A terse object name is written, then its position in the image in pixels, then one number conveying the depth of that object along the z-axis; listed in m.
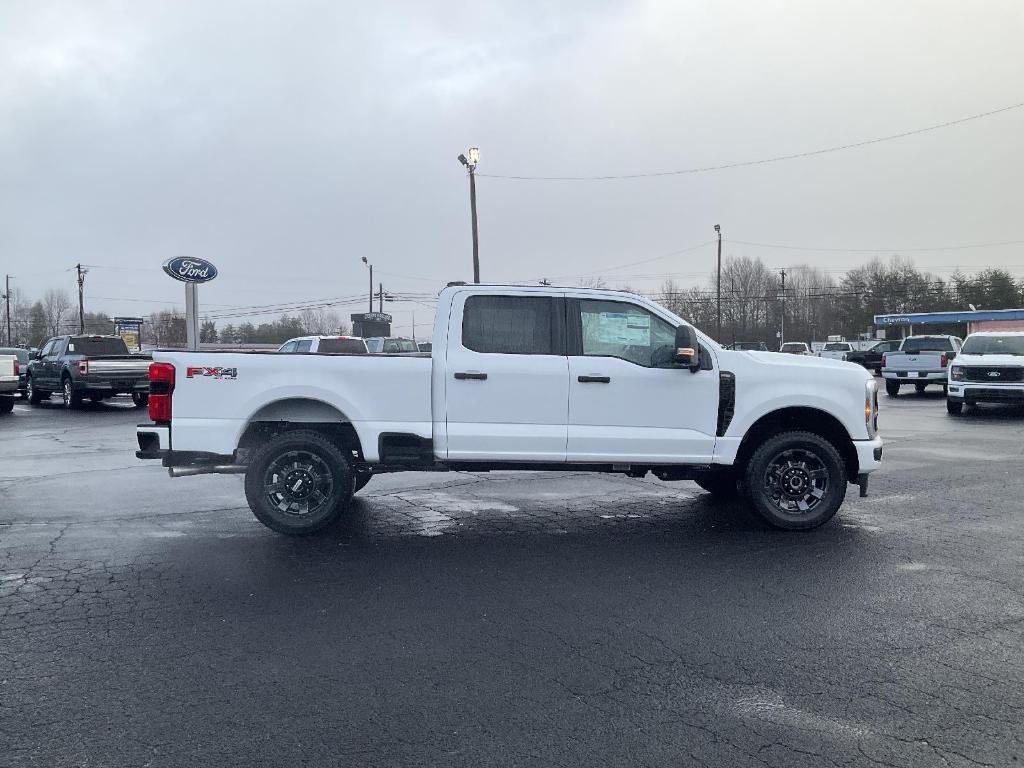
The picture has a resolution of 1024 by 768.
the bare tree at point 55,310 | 99.00
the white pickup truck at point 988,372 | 17.06
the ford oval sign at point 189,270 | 19.69
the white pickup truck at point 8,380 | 19.91
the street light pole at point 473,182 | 27.28
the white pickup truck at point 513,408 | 6.77
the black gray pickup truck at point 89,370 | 21.23
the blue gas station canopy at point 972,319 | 59.44
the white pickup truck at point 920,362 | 23.28
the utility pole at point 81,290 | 76.05
